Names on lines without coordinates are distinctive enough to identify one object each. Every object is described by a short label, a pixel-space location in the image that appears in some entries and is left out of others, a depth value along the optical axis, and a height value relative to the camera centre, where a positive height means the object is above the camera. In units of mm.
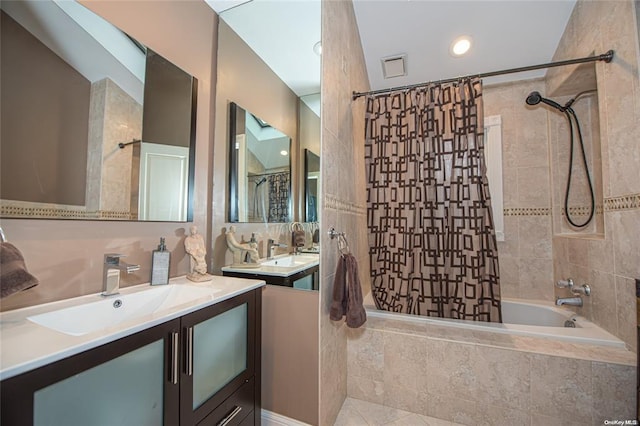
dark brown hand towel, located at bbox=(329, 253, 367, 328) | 1338 -405
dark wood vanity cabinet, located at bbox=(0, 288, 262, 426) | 522 -436
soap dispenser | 1114 -198
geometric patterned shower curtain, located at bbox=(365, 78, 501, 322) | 1643 +114
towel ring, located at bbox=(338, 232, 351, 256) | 1536 -149
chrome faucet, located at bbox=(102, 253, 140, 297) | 945 -197
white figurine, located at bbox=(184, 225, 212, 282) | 1249 -166
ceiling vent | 2155 +1375
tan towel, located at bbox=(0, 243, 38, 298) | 585 -128
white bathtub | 1393 -652
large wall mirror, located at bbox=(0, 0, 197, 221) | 792 +382
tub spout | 1715 -547
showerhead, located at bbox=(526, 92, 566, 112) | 2047 +1006
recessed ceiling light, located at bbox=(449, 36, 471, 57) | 1986 +1411
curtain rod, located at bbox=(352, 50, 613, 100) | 1430 +960
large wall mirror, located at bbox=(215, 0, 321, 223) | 1468 +809
